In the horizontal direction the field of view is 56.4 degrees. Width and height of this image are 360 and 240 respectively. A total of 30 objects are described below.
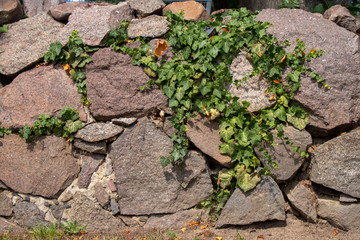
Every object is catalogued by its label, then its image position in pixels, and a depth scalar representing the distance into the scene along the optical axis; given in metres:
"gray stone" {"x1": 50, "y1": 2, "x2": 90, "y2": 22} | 3.60
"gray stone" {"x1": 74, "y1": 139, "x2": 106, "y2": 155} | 3.33
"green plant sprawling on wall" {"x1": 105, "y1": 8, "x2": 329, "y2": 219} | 3.08
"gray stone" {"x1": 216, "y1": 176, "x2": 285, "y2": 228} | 3.05
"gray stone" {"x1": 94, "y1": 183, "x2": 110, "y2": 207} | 3.30
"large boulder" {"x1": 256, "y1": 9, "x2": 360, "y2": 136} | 3.02
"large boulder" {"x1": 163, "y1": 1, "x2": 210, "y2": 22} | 3.36
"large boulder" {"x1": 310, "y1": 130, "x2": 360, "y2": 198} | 2.94
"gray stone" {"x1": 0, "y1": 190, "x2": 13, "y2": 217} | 3.42
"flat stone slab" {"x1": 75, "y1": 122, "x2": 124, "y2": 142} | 3.30
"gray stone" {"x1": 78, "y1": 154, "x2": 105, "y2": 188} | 3.35
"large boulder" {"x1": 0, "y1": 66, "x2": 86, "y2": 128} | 3.40
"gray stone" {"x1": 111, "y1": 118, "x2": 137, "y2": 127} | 3.27
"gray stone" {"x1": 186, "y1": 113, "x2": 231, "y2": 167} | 3.12
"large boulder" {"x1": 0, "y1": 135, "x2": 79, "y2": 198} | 3.35
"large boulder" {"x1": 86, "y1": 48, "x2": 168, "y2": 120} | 3.28
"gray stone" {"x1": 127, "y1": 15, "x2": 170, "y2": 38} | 3.34
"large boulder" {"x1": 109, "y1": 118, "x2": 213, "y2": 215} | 3.20
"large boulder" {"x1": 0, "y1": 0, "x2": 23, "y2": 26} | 3.62
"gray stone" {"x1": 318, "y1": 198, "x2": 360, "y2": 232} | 2.96
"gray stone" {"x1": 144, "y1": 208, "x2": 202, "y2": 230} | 3.21
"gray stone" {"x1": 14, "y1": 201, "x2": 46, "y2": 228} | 3.37
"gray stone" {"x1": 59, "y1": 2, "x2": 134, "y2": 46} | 3.39
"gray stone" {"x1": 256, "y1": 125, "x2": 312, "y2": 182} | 3.05
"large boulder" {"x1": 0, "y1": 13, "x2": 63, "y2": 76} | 3.50
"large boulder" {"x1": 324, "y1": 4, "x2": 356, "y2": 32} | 3.27
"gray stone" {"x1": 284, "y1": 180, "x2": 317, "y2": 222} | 3.08
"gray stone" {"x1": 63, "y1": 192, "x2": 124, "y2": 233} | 3.30
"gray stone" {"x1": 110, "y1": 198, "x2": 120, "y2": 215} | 3.31
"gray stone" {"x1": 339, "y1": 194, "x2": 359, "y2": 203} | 2.97
